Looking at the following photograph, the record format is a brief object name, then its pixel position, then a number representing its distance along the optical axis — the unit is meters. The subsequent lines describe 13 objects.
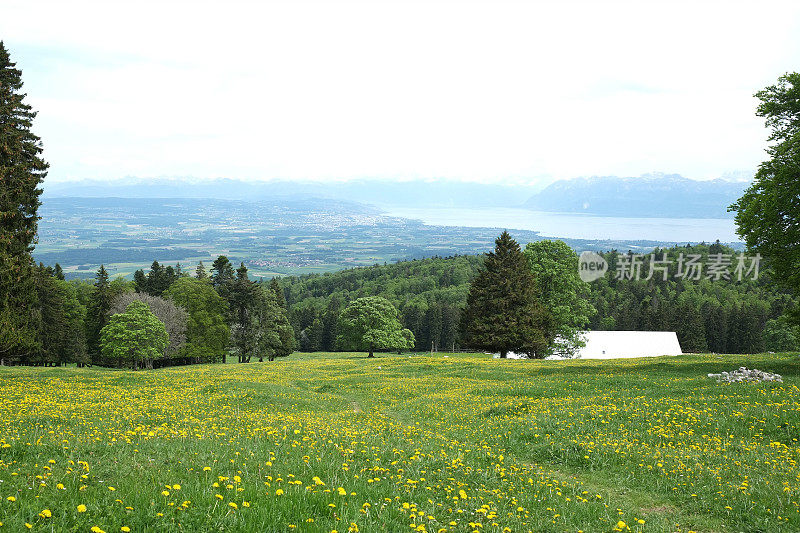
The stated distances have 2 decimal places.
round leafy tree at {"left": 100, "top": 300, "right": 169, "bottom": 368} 53.69
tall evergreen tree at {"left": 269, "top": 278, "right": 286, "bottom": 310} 91.69
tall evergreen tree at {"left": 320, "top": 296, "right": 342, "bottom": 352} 132.10
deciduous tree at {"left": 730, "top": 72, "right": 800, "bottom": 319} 24.64
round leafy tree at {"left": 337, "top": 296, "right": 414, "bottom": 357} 78.56
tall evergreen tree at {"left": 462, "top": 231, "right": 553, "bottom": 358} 52.78
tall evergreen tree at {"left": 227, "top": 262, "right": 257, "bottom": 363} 74.88
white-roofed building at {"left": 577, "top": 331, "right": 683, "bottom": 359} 66.75
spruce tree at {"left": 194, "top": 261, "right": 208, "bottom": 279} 86.53
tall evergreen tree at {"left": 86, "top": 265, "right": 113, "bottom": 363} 72.88
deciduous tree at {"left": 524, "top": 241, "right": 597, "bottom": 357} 55.88
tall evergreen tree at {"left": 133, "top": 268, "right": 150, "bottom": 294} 84.04
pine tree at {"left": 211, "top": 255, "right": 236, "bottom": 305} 76.88
